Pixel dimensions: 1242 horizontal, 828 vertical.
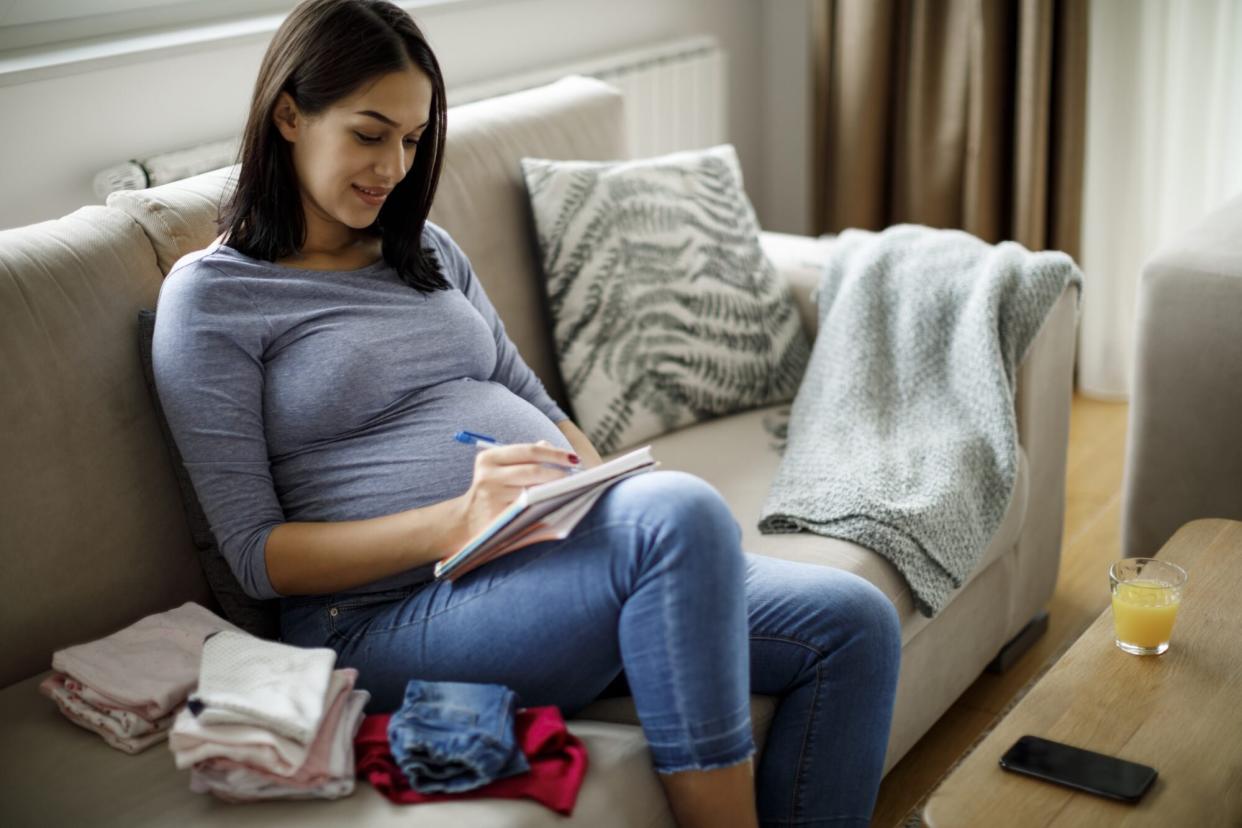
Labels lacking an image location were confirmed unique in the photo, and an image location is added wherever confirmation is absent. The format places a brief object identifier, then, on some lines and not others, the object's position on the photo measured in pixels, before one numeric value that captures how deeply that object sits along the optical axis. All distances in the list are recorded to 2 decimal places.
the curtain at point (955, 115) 2.85
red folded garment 1.18
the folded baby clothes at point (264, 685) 1.14
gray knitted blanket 1.74
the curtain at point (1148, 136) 2.82
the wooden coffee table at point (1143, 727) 1.17
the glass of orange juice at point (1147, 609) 1.39
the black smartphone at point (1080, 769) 1.18
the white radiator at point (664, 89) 2.67
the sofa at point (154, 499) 1.23
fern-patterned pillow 2.01
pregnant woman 1.28
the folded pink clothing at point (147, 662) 1.29
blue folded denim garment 1.17
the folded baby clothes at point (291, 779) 1.16
